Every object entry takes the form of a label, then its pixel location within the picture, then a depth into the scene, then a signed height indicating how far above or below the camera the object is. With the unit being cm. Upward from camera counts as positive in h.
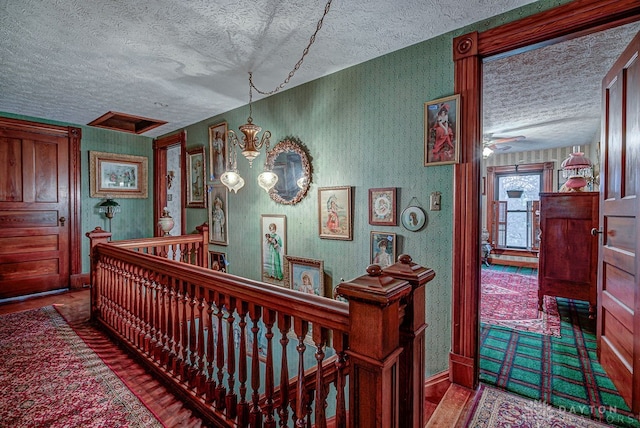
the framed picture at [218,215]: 444 -9
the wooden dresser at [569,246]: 310 -39
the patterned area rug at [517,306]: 312 -120
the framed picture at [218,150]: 438 +87
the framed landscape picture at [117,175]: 491 +58
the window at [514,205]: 659 +10
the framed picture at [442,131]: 224 +60
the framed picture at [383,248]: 268 -35
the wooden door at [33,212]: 416 -5
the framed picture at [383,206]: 267 +3
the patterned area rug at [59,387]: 178 -122
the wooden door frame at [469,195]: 209 +10
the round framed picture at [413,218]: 249 -7
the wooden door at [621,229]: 174 -13
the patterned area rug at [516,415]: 170 -120
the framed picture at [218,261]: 445 -77
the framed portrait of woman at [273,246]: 366 -45
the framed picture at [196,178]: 476 +50
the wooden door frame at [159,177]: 550 +59
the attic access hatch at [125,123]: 447 +137
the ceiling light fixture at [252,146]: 279 +60
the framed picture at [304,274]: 326 -73
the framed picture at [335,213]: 301 -4
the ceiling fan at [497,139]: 525 +125
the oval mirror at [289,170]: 341 +46
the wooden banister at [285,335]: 101 -56
